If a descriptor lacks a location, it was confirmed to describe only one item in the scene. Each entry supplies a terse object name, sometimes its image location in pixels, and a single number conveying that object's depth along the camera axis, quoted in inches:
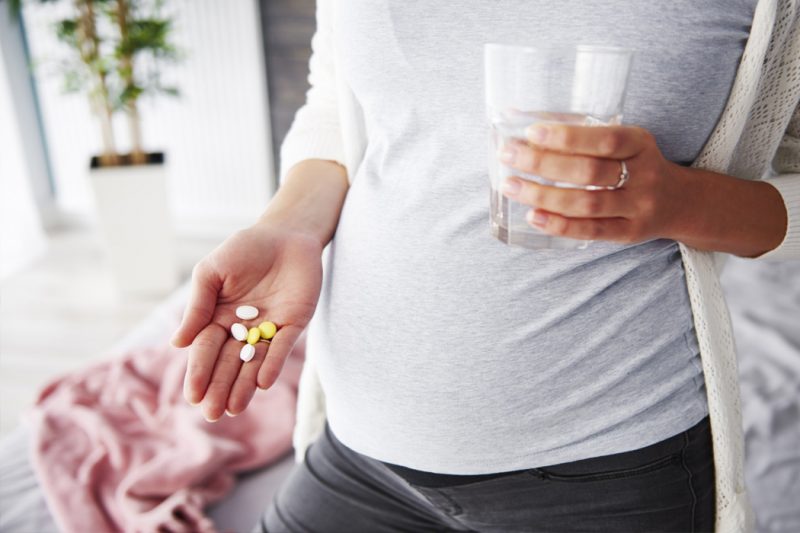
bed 47.3
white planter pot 102.5
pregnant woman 24.7
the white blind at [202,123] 122.0
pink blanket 47.3
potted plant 99.0
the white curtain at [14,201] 126.5
